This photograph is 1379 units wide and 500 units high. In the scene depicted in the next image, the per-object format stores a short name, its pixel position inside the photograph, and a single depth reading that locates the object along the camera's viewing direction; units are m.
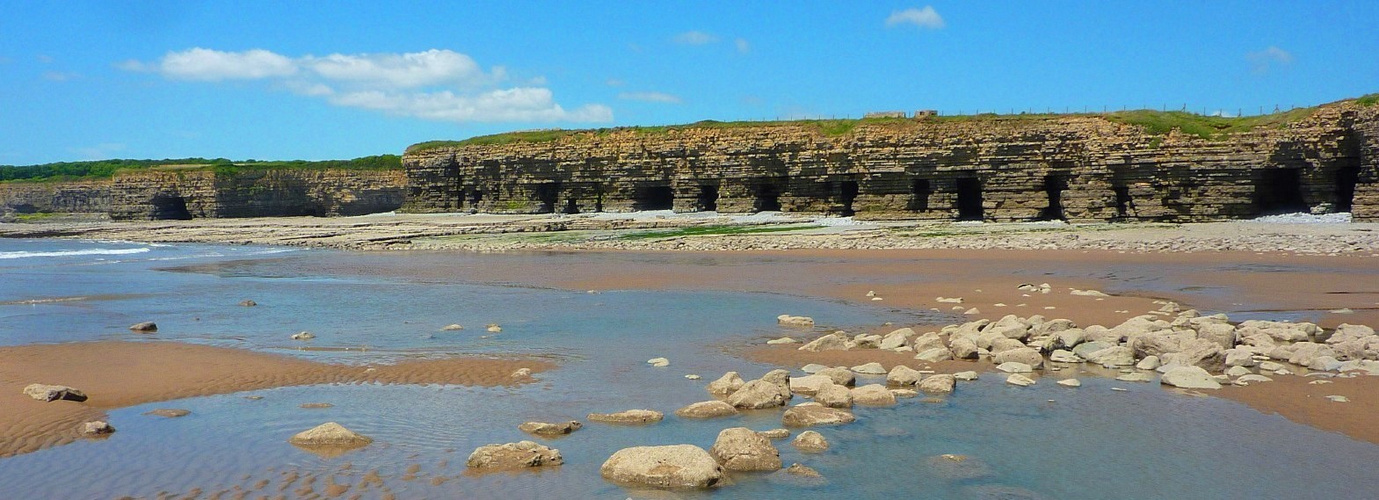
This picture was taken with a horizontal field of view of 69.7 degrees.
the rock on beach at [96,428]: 8.55
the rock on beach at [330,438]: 8.20
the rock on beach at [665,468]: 7.12
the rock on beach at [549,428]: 8.57
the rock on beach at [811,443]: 8.09
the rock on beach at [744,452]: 7.53
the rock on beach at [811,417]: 8.88
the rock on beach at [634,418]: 8.98
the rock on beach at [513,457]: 7.59
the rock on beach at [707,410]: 9.17
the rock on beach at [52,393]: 9.67
